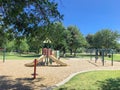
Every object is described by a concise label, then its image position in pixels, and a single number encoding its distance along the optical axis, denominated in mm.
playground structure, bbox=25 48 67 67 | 8756
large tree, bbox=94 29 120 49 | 26858
